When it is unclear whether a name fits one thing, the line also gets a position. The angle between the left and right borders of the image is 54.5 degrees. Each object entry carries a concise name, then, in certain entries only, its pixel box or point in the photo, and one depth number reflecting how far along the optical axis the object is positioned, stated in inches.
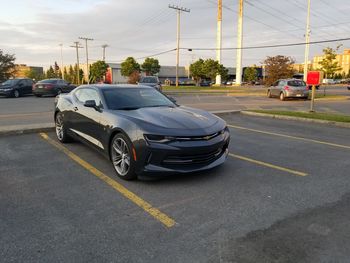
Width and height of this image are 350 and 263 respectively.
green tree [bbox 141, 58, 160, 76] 2952.8
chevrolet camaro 188.9
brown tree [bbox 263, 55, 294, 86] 1405.0
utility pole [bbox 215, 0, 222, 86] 2619.1
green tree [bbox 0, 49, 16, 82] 1929.1
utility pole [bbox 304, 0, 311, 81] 1703.6
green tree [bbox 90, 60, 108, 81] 3191.4
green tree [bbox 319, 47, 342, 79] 1316.4
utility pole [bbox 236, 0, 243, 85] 2571.4
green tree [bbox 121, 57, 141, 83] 2774.1
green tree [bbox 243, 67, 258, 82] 3599.9
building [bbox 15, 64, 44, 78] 5750.5
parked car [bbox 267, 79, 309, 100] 971.9
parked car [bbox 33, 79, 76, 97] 983.0
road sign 571.5
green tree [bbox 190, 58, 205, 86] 2573.8
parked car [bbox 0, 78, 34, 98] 956.8
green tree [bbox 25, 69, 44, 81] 5282.0
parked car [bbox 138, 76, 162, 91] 1058.2
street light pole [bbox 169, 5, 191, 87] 2017.7
